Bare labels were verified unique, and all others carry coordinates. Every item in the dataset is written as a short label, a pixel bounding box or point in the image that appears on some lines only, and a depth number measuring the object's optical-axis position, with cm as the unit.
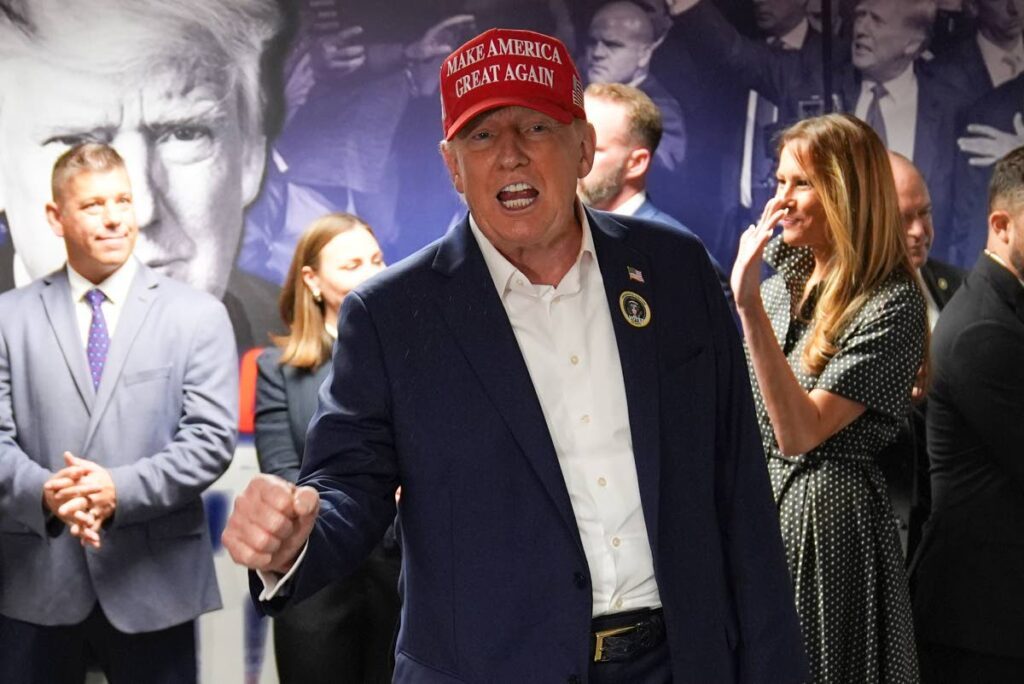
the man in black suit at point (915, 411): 413
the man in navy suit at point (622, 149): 432
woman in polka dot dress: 317
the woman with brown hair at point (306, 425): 411
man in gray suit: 390
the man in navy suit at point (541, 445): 210
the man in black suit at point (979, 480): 322
